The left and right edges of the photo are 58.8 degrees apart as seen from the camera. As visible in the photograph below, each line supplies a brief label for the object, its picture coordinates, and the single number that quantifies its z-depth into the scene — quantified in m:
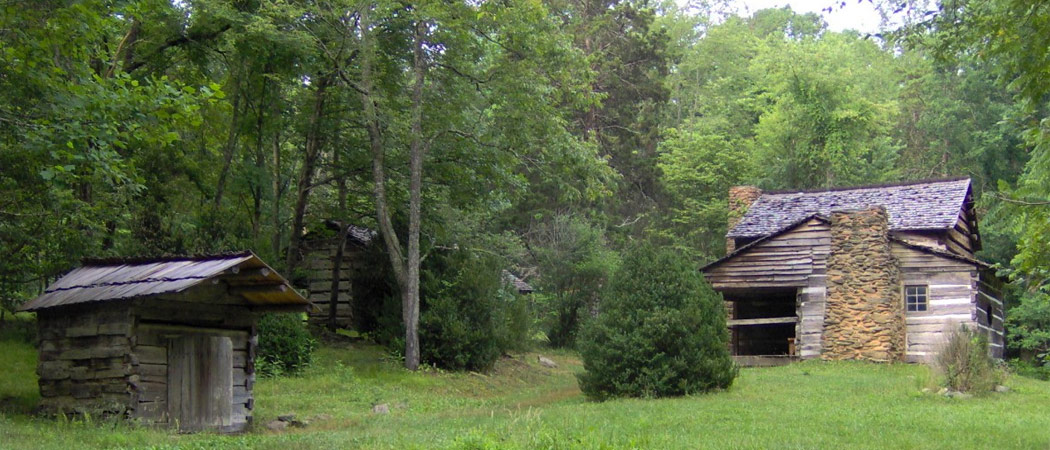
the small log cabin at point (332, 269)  30.47
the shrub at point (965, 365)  19.28
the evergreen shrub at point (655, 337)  19.20
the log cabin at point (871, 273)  28.47
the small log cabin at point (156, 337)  15.40
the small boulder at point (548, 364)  31.96
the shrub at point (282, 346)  22.69
